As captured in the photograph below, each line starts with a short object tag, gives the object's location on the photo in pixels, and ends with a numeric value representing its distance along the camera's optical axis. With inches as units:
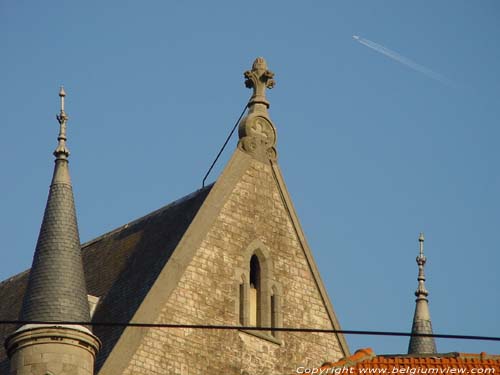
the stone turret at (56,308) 1760.6
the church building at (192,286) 1790.1
